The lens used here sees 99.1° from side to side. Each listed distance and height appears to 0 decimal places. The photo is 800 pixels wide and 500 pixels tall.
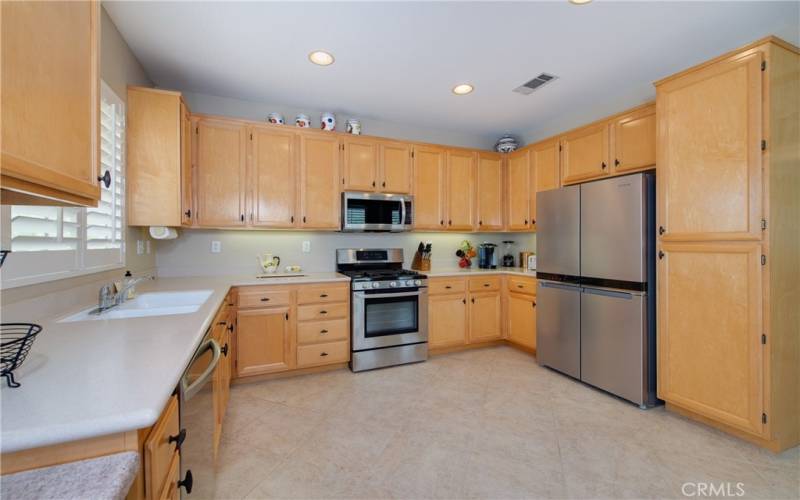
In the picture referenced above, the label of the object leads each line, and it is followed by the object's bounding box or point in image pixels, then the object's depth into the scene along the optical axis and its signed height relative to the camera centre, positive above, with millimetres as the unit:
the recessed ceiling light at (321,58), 2527 +1464
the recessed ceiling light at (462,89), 3068 +1483
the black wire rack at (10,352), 806 -276
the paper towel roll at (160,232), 2596 +148
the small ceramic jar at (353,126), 3525 +1294
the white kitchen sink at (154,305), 1636 -301
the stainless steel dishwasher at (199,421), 1082 -613
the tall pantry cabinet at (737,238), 1933 +74
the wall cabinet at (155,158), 2412 +681
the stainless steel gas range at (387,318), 3189 -653
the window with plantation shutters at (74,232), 1314 +94
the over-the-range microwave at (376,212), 3432 +412
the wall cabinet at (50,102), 713 +369
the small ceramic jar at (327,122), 3410 +1297
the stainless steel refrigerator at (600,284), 2477 -270
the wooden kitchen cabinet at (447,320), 3572 -740
